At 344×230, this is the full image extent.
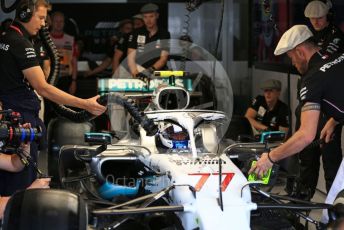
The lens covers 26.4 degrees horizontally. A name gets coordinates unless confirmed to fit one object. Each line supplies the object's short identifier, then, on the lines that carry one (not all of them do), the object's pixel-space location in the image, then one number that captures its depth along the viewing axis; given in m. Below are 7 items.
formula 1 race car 3.95
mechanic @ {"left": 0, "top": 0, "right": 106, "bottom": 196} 5.48
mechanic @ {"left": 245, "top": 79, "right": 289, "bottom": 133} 7.83
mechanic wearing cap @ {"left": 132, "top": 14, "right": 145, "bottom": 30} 10.36
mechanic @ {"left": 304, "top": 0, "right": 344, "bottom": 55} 6.56
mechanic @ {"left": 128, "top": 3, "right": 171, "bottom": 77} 8.99
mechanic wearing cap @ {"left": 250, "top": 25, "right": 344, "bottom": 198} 4.61
